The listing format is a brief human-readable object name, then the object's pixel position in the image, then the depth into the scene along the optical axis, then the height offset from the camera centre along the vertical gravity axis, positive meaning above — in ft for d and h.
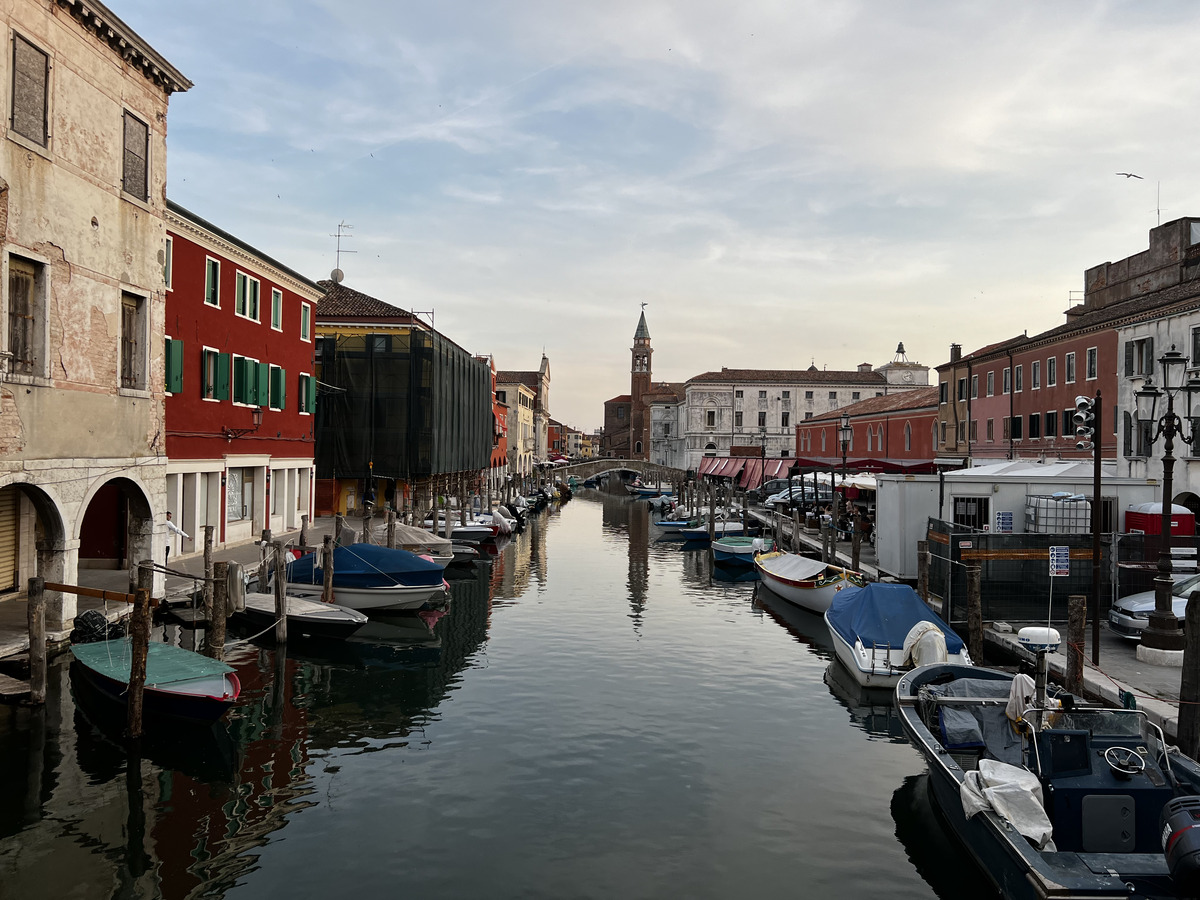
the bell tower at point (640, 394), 437.99 +30.12
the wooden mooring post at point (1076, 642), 44.14 -9.54
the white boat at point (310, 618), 64.75 -12.58
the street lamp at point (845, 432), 111.48 +2.98
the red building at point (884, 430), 184.65 +6.04
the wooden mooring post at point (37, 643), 45.19 -10.22
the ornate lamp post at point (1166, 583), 48.88 -7.12
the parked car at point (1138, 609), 55.01 -9.79
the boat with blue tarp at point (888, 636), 53.62 -11.69
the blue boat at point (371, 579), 75.15 -11.19
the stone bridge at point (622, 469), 337.11 -6.99
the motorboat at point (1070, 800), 25.23 -11.54
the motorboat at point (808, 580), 83.05 -12.42
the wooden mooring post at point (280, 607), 62.90 -11.53
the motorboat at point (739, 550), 123.24 -13.71
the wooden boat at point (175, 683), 42.98 -11.75
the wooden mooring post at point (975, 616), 55.47 -10.34
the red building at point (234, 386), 83.10 +6.90
